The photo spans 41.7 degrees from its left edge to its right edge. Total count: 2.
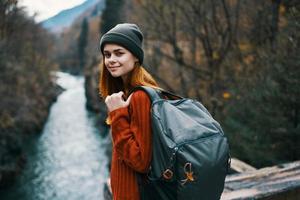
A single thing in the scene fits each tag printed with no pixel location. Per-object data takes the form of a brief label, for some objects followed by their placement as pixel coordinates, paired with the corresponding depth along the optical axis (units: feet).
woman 7.02
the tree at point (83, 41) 271.20
